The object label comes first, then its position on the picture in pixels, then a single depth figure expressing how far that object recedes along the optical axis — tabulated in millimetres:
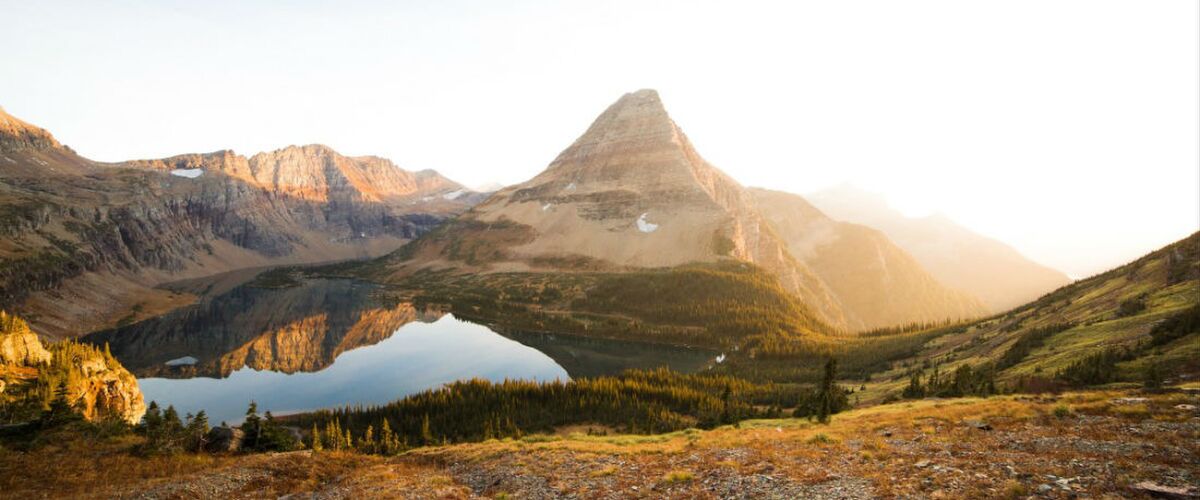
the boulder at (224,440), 35562
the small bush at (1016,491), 16281
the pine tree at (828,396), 42625
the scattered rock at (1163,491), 14352
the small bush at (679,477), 24844
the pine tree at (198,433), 35094
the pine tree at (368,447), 46109
